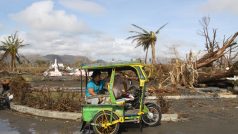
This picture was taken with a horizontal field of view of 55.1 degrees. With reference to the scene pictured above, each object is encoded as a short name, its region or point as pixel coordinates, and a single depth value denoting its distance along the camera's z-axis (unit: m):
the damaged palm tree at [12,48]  34.01
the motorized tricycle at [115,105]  6.03
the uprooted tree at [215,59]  14.63
